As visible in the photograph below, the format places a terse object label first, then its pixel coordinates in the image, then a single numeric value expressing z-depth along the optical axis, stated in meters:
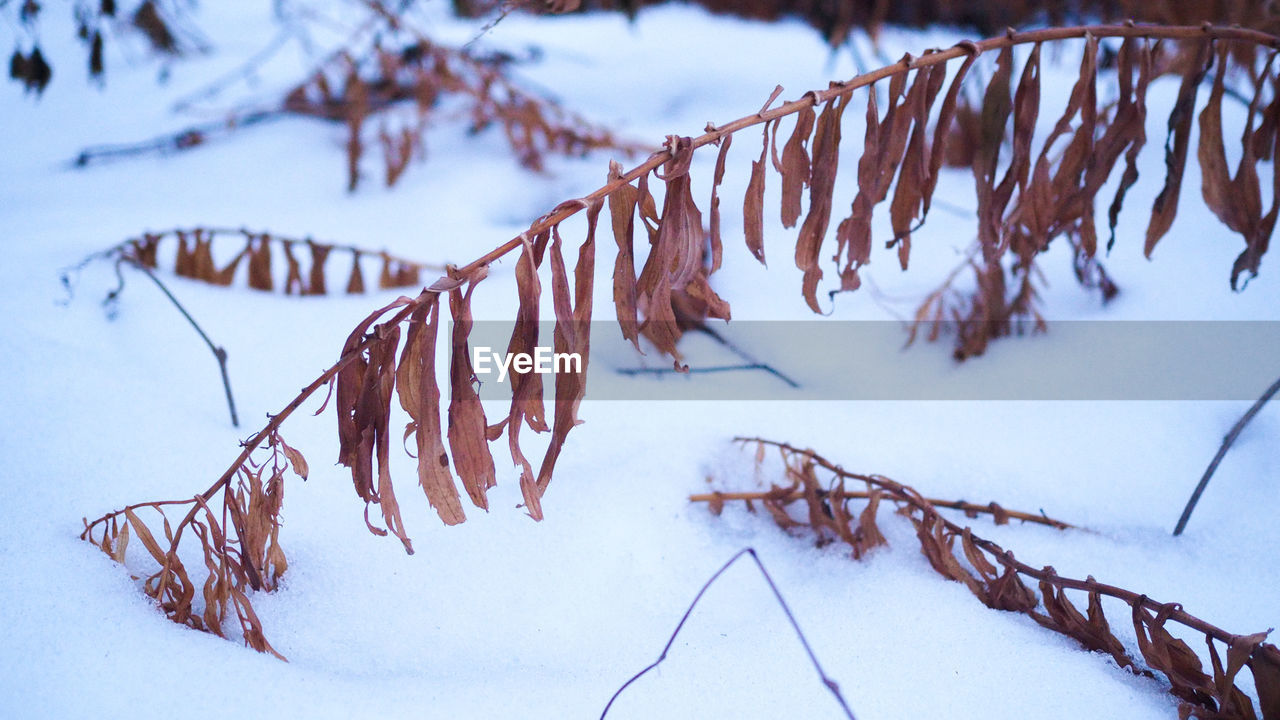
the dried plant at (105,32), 1.45
